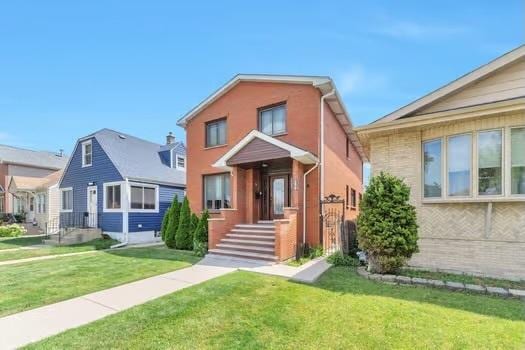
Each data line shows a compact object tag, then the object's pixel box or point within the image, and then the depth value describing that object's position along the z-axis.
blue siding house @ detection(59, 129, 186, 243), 16.23
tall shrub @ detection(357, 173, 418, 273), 7.03
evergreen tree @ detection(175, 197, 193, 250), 12.76
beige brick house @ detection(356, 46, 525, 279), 6.70
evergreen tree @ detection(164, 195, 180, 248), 13.34
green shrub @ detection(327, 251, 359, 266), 8.84
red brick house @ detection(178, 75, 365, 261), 10.45
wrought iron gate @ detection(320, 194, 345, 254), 10.66
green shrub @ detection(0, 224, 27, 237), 19.78
